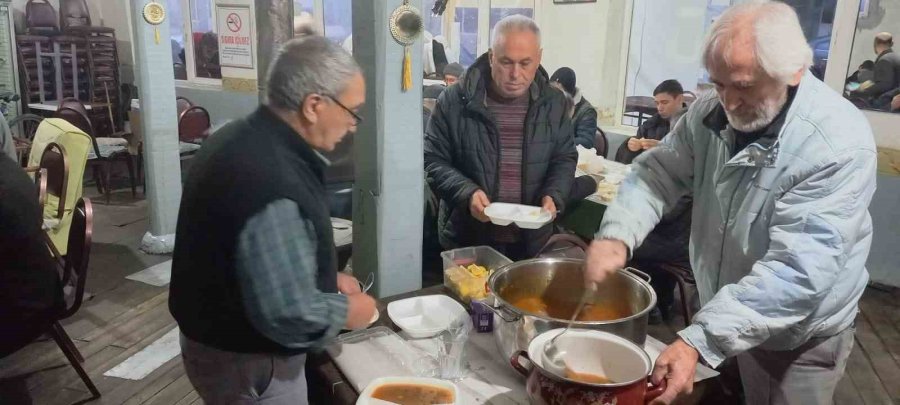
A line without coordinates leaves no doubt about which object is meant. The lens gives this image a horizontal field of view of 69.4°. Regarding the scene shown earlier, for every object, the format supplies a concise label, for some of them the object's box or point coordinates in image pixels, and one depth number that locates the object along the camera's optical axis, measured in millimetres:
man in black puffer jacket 2504
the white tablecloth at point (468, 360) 1479
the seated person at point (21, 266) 2191
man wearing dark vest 1301
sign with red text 7871
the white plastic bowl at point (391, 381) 1357
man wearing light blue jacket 1333
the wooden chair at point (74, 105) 6299
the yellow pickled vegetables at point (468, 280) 1967
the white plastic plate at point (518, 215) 2281
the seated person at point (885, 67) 4469
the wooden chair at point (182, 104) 7646
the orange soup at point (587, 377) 1316
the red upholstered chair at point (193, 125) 6891
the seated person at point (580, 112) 5207
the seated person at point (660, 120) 5078
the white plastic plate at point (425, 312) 1814
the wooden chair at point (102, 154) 6066
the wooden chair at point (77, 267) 2682
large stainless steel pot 1411
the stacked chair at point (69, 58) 7570
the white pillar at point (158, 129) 4680
